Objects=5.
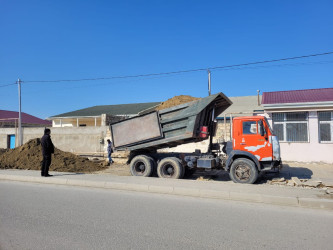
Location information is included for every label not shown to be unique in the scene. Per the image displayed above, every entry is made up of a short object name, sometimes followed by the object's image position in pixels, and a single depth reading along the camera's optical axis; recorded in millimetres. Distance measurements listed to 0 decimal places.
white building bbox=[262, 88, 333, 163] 13000
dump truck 8453
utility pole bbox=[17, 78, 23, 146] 20152
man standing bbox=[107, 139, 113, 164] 14766
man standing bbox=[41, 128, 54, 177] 9715
